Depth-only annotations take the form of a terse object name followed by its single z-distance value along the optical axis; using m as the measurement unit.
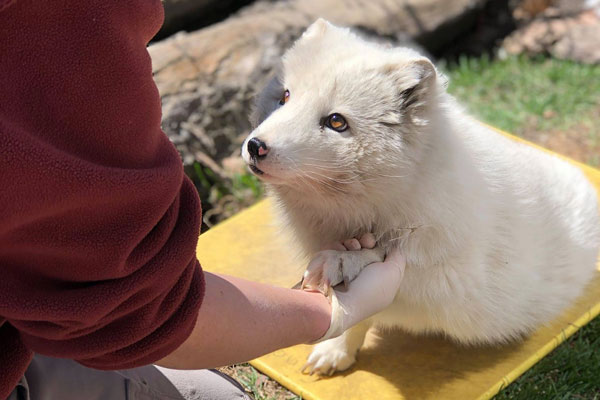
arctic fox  2.01
